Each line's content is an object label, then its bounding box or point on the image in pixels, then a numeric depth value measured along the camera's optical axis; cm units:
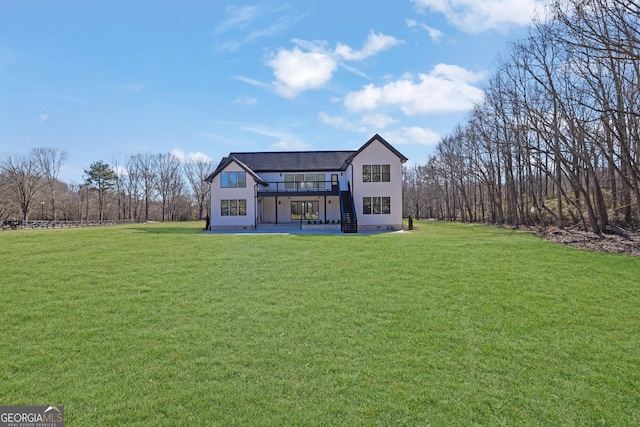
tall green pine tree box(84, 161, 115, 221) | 5497
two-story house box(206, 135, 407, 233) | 2439
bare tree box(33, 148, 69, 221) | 5036
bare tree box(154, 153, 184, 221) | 6334
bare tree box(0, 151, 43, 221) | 4566
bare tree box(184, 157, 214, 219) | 6297
